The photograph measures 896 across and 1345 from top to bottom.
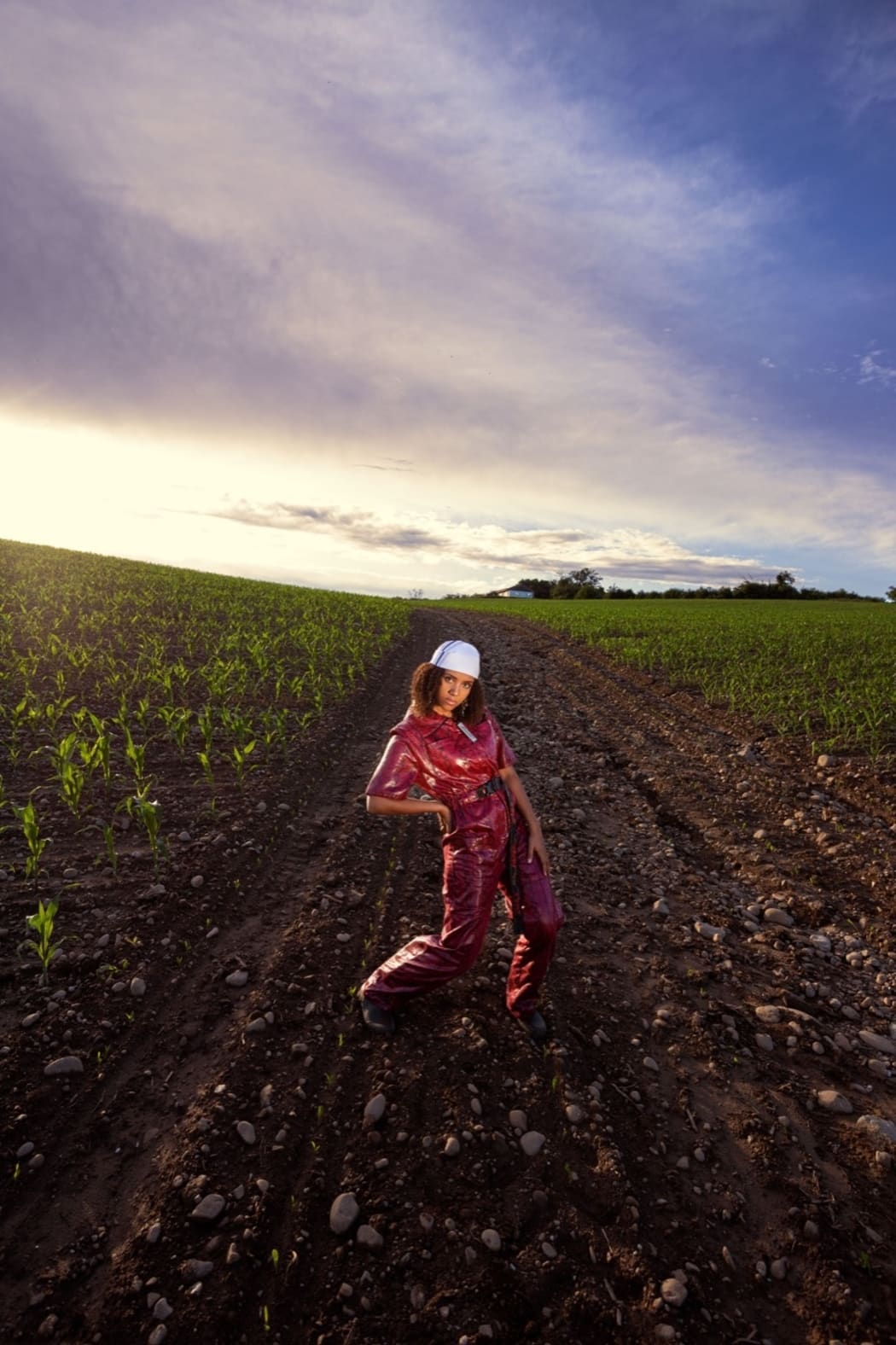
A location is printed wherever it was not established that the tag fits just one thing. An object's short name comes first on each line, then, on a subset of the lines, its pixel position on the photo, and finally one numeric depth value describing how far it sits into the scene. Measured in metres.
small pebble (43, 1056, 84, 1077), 3.87
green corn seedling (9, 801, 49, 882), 5.70
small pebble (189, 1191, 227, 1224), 3.03
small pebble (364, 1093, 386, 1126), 3.60
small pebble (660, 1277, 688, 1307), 2.81
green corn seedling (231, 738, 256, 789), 8.16
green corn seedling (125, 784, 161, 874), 6.11
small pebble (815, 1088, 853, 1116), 3.99
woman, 3.96
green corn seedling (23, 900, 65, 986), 4.48
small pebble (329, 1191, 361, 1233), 3.03
